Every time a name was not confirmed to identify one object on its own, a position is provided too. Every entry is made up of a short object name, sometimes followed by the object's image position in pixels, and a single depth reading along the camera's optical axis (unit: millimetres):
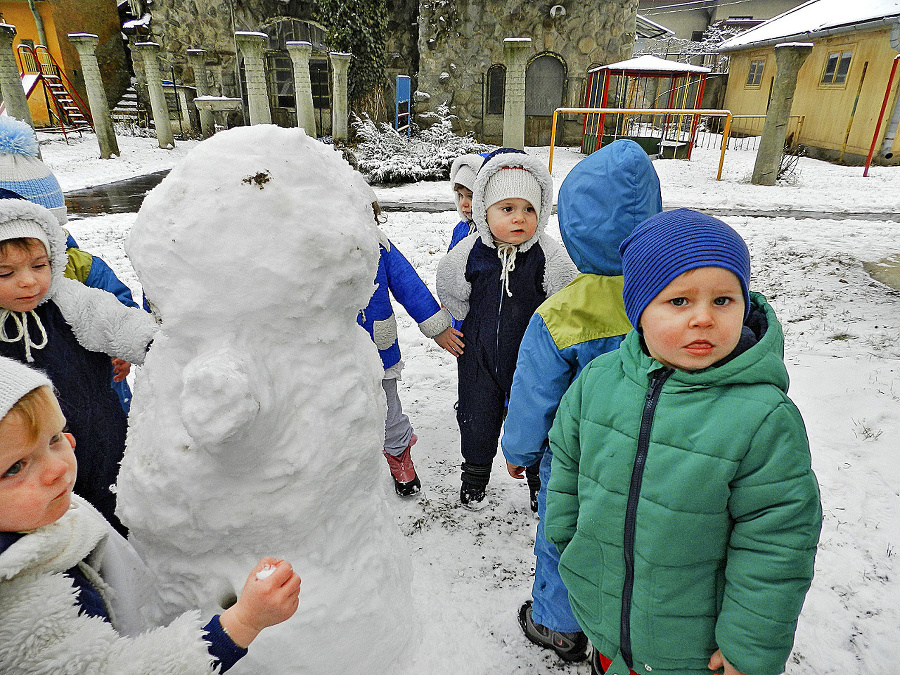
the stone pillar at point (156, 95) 13047
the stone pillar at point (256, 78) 9898
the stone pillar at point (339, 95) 11062
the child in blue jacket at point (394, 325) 2502
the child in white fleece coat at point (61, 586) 764
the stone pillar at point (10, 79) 10070
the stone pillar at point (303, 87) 10256
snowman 966
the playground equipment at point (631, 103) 13250
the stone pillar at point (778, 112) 9227
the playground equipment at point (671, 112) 9320
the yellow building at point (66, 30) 16344
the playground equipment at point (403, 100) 13328
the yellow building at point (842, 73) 12602
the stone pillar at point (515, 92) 9573
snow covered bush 10359
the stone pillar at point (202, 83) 14580
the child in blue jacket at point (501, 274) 2334
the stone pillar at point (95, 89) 12109
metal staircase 16016
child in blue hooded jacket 1546
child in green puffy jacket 1073
